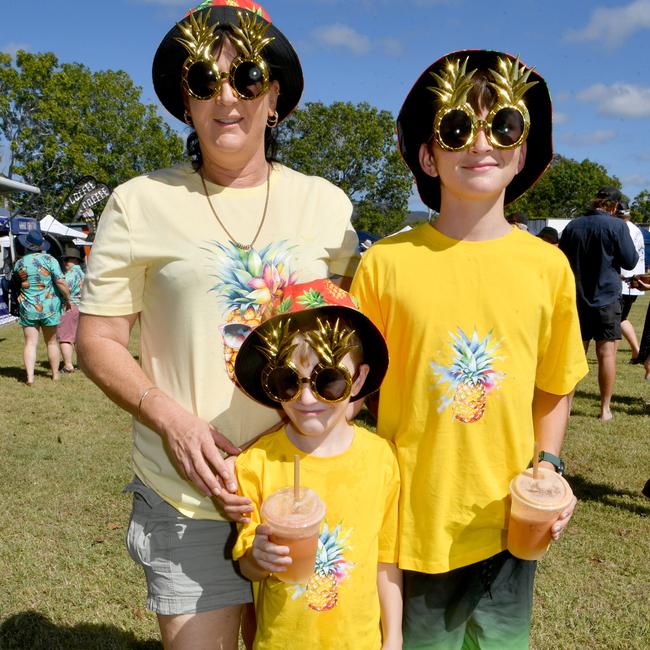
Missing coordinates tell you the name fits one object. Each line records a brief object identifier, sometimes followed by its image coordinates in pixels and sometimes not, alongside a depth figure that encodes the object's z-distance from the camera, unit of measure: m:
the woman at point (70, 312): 9.98
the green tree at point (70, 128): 36.84
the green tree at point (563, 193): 59.91
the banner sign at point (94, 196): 20.41
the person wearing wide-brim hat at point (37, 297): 8.93
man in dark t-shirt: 6.57
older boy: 1.83
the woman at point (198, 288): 1.83
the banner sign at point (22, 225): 19.48
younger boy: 1.75
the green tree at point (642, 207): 72.38
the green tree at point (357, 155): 47.34
